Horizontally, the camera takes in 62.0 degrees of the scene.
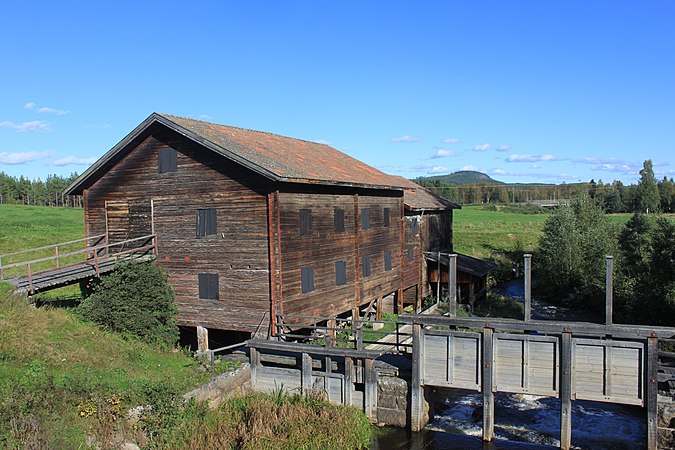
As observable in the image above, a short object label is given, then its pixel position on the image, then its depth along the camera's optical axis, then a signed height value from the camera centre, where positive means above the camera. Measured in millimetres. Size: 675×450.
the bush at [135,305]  20797 -3884
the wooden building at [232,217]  20594 -641
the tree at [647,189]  98562 +1042
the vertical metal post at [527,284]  17203 -2745
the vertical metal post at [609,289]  16656 -2857
